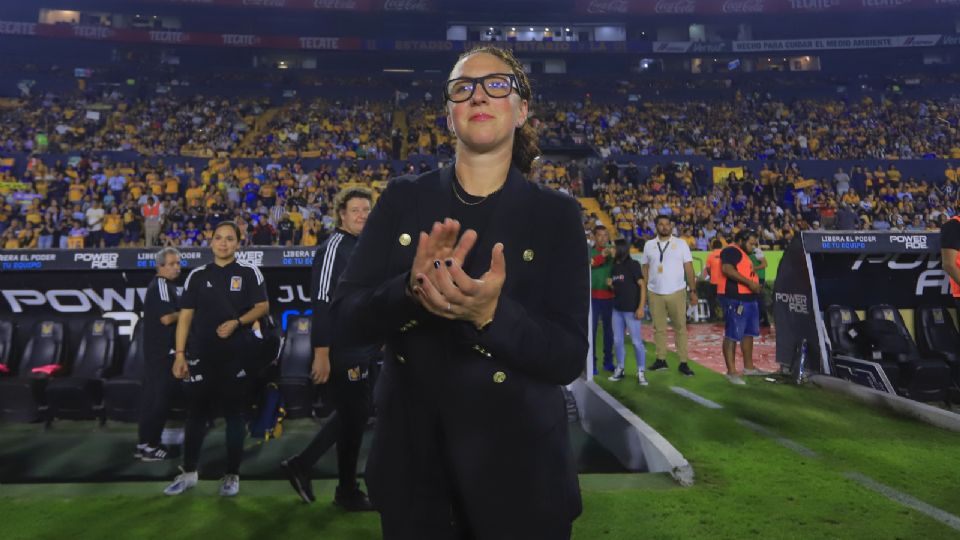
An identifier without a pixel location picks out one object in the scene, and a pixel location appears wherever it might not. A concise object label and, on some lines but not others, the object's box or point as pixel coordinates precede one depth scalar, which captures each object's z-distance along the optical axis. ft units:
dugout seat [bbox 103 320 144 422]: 21.89
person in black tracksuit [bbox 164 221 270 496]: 14.90
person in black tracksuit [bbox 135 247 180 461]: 18.40
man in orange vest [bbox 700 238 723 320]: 31.90
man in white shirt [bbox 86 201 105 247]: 58.70
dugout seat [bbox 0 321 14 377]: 23.38
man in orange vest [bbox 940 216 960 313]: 15.87
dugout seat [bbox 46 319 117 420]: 21.63
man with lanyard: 29.35
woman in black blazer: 4.19
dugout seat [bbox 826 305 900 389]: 26.40
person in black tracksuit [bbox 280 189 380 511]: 13.74
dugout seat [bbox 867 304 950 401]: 23.71
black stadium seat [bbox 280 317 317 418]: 22.54
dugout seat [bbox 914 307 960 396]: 26.37
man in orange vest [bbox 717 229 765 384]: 27.96
